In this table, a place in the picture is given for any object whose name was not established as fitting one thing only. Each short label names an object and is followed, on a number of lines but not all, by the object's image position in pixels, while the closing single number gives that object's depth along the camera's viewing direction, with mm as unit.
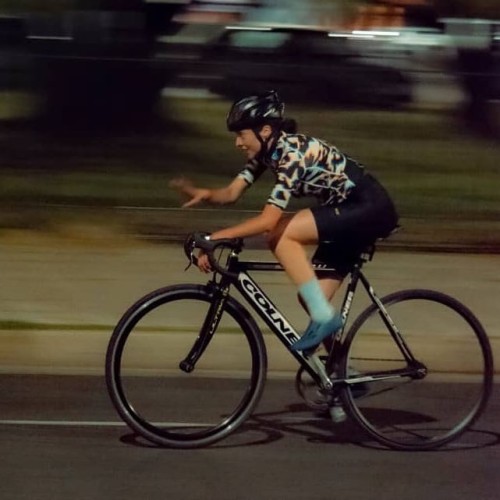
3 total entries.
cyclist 8193
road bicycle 8455
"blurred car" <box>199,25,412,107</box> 22806
